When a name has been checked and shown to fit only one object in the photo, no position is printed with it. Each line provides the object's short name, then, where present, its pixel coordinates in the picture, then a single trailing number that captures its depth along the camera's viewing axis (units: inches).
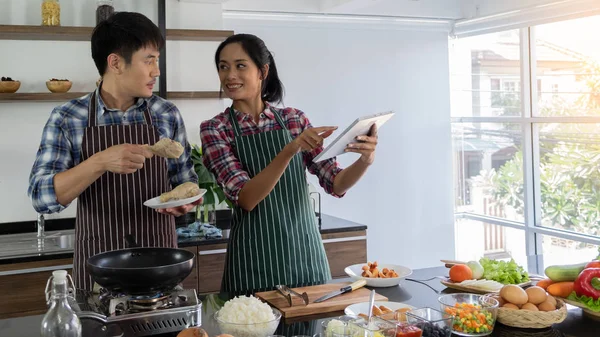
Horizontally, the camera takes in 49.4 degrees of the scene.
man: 95.0
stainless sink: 158.1
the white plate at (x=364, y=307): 79.5
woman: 100.2
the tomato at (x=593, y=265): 84.3
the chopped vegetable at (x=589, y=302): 79.7
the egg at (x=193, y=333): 62.6
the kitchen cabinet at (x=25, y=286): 135.3
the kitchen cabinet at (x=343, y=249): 160.9
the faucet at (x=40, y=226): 159.3
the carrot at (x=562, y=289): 83.2
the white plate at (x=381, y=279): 93.7
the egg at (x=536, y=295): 77.7
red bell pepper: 80.4
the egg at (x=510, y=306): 76.3
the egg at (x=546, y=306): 76.9
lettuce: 91.1
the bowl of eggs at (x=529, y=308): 75.4
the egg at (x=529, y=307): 76.3
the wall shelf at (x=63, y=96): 157.1
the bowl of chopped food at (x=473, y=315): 72.2
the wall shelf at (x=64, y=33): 158.2
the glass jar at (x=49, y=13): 160.1
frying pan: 68.9
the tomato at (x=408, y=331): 64.3
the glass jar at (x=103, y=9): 163.2
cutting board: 81.0
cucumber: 84.1
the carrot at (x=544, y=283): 85.3
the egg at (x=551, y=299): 78.2
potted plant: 163.5
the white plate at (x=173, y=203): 90.2
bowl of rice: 67.8
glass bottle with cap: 60.7
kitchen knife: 84.4
